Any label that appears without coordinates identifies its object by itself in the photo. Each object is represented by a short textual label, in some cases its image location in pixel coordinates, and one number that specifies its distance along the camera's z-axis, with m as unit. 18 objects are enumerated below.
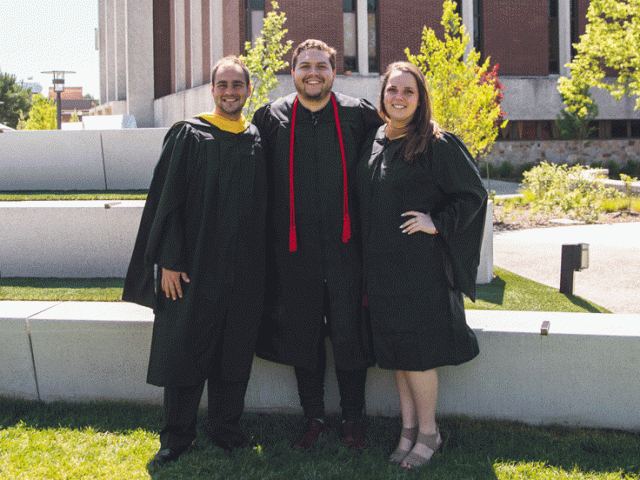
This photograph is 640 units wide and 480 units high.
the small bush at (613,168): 24.14
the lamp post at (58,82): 16.67
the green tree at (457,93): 10.66
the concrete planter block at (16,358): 3.74
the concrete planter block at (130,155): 7.58
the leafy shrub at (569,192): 11.82
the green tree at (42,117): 26.67
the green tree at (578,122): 24.70
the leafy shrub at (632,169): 24.58
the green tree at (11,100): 45.91
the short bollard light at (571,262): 5.82
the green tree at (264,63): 10.66
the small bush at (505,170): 23.86
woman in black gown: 2.92
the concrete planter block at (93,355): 3.69
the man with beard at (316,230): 3.08
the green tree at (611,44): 15.98
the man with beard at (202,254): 3.04
